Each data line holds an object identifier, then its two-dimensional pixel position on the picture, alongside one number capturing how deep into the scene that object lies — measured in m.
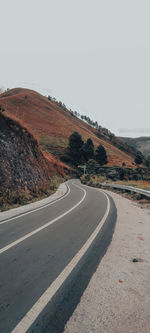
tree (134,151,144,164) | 93.62
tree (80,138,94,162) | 66.25
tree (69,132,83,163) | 65.69
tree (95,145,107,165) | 67.88
